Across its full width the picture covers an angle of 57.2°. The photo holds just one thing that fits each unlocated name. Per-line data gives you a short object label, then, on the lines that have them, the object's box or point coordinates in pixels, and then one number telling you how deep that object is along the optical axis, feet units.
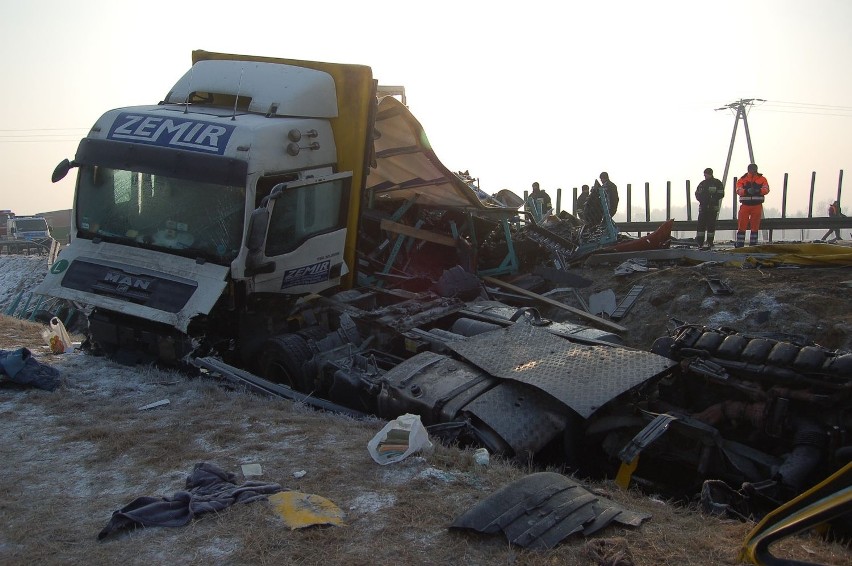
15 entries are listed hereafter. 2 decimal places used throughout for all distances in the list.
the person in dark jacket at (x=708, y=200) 52.08
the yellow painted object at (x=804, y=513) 8.59
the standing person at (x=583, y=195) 62.75
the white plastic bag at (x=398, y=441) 16.49
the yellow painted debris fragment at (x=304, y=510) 13.42
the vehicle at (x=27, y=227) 112.47
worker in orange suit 51.75
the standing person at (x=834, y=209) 76.35
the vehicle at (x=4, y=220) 126.78
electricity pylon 117.91
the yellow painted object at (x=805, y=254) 35.01
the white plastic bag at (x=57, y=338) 28.63
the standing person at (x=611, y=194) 51.22
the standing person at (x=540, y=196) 63.33
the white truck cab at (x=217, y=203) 24.47
